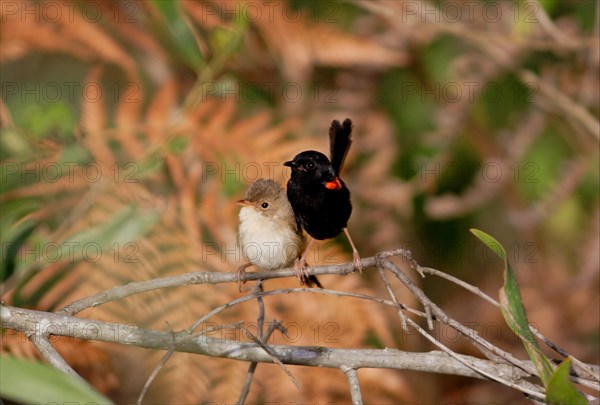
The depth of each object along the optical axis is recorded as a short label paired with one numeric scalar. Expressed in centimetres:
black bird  577
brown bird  586
